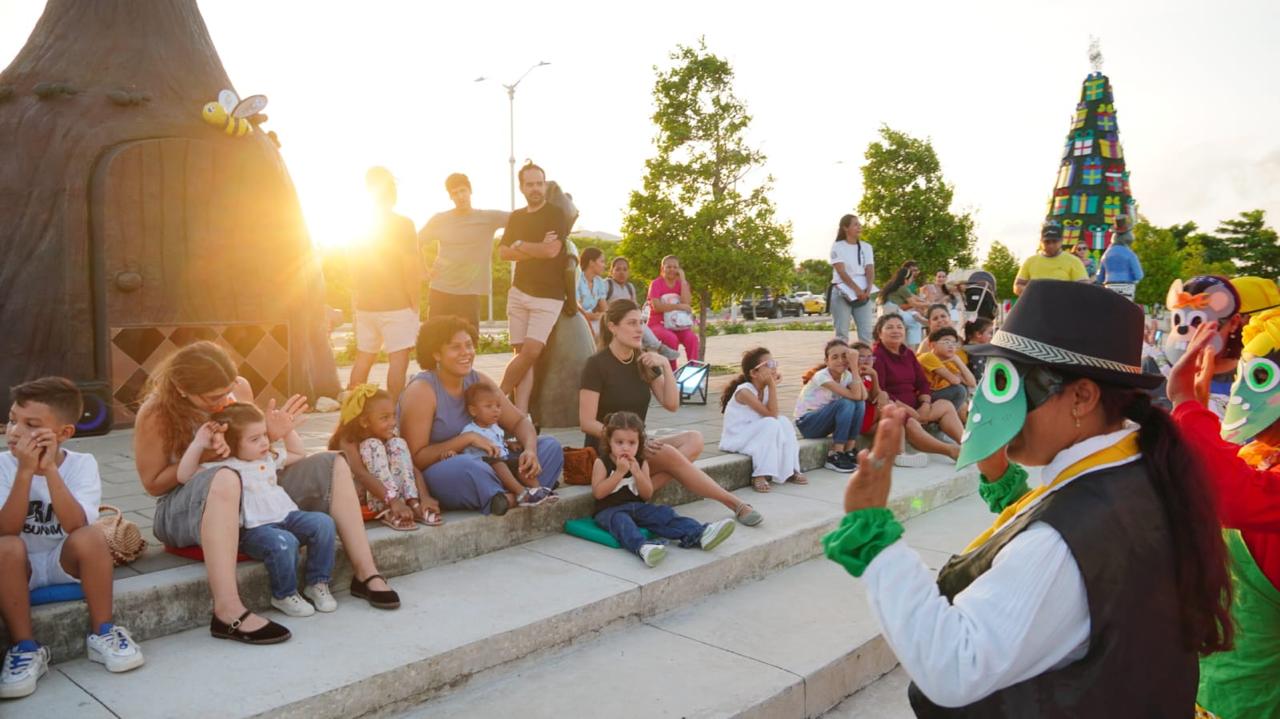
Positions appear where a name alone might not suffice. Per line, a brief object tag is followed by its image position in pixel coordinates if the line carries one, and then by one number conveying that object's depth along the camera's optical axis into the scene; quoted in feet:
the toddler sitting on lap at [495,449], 16.19
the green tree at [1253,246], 168.55
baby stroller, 40.11
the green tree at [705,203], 56.75
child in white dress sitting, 21.29
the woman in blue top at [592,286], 31.12
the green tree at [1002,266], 134.53
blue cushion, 10.88
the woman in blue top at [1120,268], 37.52
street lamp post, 99.30
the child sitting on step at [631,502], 15.81
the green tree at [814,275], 238.27
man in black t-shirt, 23.02
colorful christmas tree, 88.63
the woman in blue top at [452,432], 15.57
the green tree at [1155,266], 114.42
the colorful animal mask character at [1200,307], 10.35
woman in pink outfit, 33.76
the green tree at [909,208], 102.73
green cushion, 16.19
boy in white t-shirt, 10.17
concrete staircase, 10.37
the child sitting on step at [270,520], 12.21
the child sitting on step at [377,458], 14.87
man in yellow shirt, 32.60
